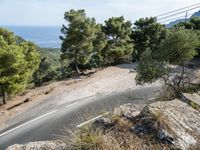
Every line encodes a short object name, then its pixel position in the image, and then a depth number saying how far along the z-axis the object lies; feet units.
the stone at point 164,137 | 9.29
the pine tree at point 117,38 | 45.83
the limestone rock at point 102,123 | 9.91
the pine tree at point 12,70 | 31.07
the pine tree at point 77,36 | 40.08
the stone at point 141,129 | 9.64
